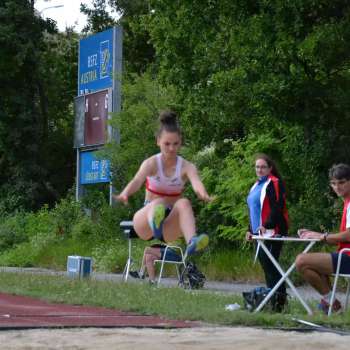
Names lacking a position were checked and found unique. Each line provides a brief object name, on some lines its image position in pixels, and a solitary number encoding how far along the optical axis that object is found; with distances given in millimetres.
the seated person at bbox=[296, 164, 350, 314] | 10852
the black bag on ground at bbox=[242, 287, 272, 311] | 11250
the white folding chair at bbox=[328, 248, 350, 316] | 10734
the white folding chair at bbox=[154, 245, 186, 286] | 16297
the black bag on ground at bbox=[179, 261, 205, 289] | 15922
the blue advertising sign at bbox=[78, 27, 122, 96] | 28078
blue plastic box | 17391
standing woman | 11688
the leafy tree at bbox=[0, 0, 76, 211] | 36219
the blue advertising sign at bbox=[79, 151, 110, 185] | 27270
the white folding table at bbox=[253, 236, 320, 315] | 11078
